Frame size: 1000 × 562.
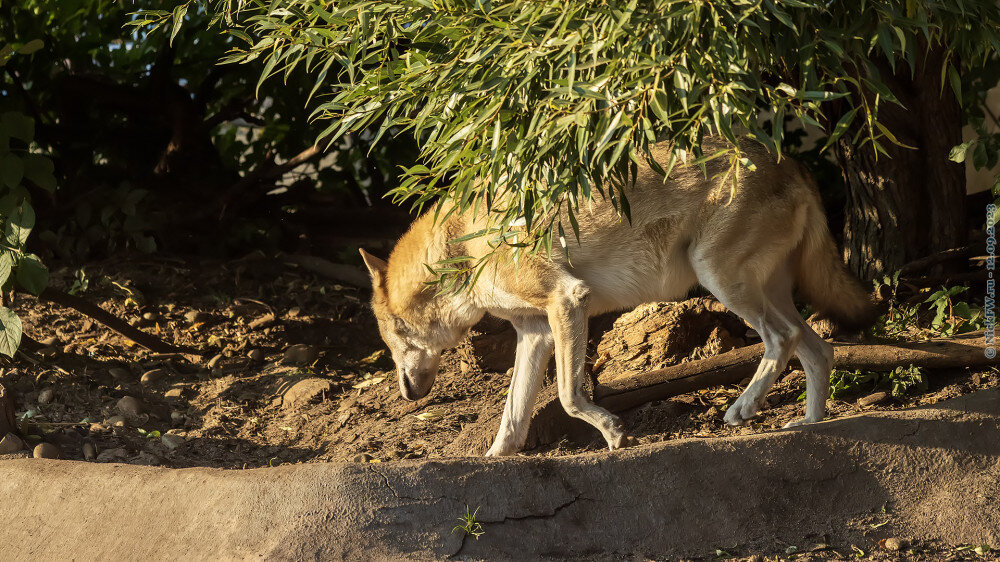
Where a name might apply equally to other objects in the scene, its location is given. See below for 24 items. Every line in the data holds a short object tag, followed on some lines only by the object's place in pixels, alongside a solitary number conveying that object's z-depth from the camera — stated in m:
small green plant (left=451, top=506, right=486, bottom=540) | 8.24
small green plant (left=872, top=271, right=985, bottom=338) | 12.09
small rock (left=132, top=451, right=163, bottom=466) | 11.39
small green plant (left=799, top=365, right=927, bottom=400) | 11.27
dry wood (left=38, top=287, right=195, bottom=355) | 13.98
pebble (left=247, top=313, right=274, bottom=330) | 15.88
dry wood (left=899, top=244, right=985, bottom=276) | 13.10
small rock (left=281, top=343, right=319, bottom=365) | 14.80
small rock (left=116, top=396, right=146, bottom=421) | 12.89
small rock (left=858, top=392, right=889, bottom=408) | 11.36
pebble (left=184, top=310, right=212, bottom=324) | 15.92
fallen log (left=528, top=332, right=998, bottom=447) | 11.11
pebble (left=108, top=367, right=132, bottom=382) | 14.01
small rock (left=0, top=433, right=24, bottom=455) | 10.70
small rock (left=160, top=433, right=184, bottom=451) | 12.09
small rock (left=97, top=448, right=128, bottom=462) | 11.37
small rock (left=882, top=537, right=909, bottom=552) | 8.48
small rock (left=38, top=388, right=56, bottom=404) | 12.95
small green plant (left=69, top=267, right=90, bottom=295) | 15.75
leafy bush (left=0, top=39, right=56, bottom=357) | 11.52
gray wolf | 10.59
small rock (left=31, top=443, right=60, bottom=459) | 10.86
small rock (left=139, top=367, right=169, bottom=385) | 14.09
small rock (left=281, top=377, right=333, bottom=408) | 13.65
